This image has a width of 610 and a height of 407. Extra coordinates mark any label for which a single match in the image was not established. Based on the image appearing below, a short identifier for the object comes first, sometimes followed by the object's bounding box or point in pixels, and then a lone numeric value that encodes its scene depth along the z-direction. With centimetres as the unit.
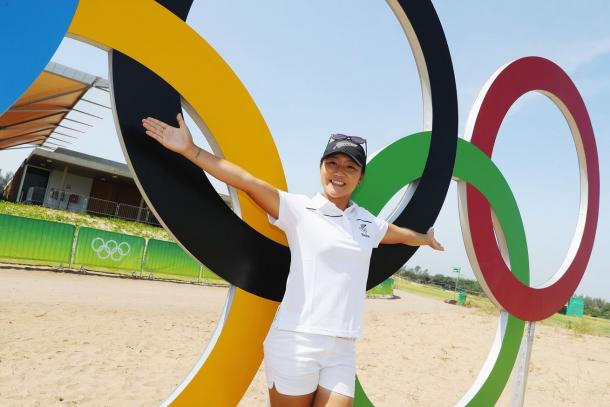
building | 2105
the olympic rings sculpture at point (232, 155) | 183
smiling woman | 173
